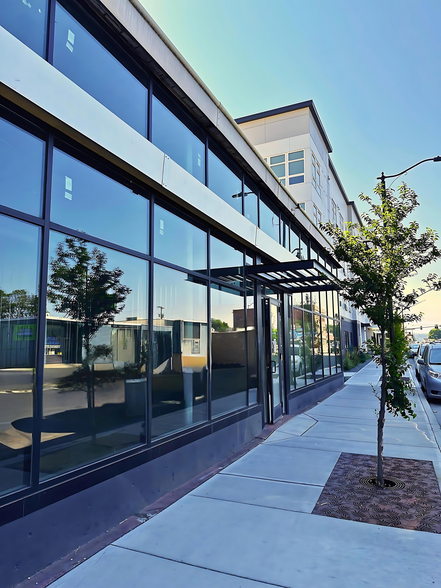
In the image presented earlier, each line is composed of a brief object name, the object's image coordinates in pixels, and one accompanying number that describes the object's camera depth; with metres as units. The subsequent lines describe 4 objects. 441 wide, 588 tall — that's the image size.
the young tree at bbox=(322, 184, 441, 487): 5.98
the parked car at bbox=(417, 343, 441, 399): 13.88
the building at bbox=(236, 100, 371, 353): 24.02
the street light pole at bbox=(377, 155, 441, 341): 6.14
